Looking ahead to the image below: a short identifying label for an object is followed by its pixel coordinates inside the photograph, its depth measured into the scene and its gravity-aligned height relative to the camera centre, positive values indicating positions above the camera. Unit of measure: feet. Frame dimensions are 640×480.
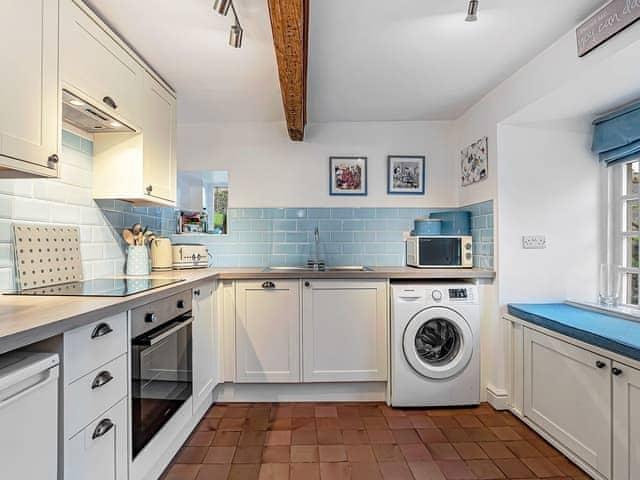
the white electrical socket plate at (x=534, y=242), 7.97 +0.02
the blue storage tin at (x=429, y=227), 9.52 +0.41
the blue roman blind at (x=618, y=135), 6.81 +2.16
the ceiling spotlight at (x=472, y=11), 4.92 +3.28
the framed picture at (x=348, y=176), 10.33 +1.92
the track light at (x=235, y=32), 5.15 +3.12
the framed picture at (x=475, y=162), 8.56 +2.06
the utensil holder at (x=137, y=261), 7.54 -0.42
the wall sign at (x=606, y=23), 4.76 +3.15
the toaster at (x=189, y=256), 8.89 -0.38
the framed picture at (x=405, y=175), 10.37 +1.97
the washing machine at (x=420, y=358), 8.08 -2.42
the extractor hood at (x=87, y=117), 5.16 +2.05
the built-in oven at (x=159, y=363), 4.78 -1.91
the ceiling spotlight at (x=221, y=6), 4.42 +2.94
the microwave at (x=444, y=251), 8.89 -0.23
